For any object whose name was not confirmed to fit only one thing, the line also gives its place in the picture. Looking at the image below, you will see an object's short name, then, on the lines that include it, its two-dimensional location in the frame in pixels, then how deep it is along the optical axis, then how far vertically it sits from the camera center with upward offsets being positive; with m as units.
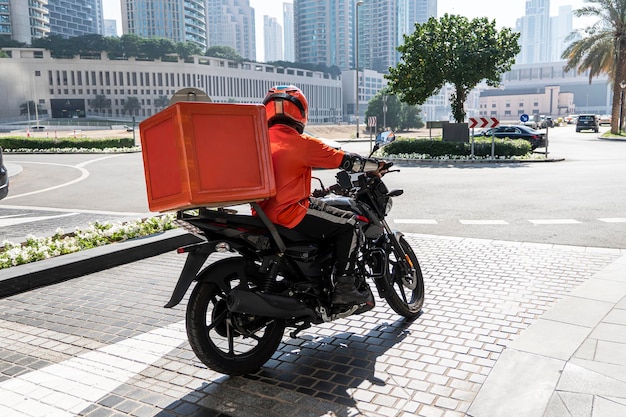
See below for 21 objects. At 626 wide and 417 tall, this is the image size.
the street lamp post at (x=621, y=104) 38.99 +0.92
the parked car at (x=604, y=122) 67.62 -0.65
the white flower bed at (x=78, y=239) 6.29 -1.37
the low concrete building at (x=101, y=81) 114.50 +9.86
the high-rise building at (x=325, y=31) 179.25 +29.23
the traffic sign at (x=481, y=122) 22.56 -0.11
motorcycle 3.47 -1.03
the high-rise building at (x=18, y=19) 128.75 +25.15
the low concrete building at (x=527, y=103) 149.25 +4.15
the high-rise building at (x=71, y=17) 168.88 +34.44
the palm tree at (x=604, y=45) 38.25 +4.89
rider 3.63 -0.34
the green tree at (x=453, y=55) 25.19 +2.84
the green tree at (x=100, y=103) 117.19 +5.12
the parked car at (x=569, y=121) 85.76 -0.54
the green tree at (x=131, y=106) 118.12 +4.39
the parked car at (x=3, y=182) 8.36 -0.77
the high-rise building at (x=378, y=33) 181.89 +28.79
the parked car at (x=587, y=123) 52.72 -0.56
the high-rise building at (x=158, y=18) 157.62 +30.05
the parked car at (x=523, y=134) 29.41 -0.82
